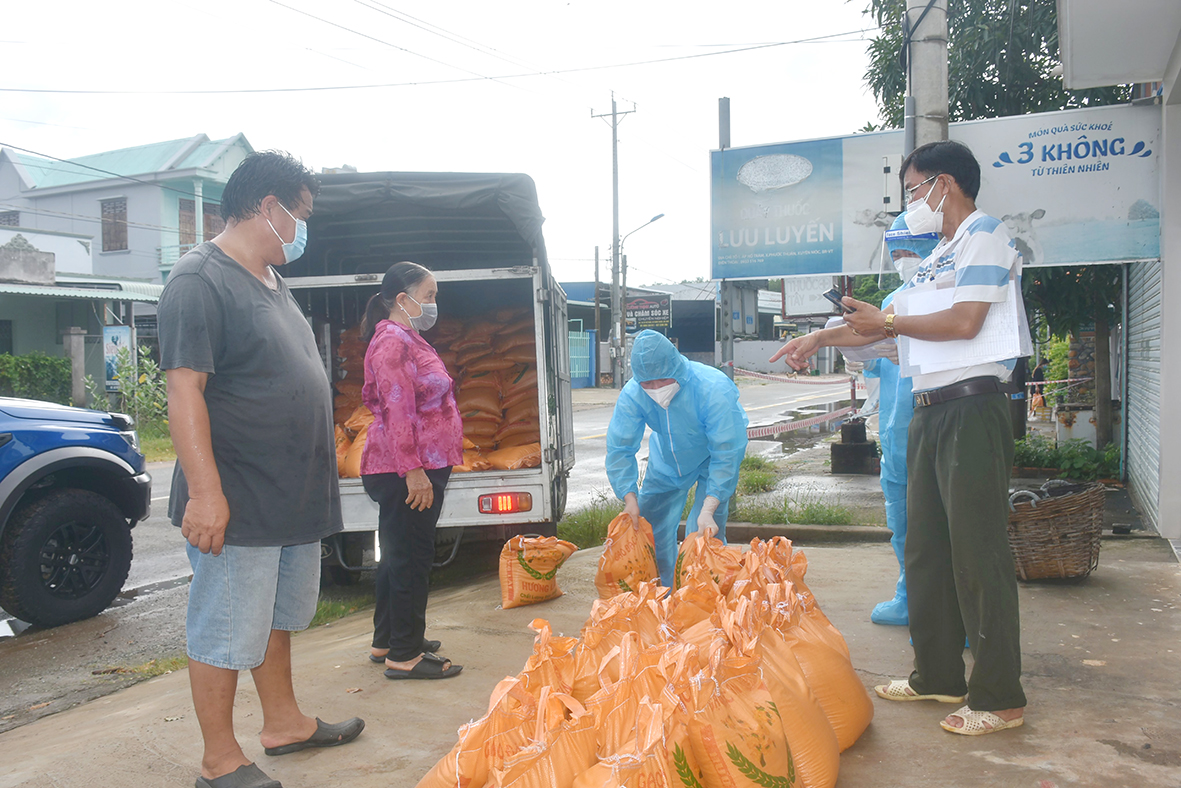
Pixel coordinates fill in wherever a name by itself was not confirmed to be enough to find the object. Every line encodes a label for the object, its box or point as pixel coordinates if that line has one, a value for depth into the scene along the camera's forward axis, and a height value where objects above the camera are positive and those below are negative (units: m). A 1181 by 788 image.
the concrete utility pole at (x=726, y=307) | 8.20 +0.64
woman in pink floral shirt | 3.51 -0.41
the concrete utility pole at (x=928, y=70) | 5.07 +1.79
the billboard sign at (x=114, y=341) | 16.05 +0.74
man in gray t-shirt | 2.38 -0.24
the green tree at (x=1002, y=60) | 8.01 +2.96
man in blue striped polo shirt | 2.65 -0.26
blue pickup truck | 4.73 -0.75
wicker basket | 4.26 -0.86
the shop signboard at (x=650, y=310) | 36.66 +2.70
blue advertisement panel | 7.06 +1.37
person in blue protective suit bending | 4.23 -0.36
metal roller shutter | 5.97 -0.19
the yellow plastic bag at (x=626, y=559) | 4.21 -0.94
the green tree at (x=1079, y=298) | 8.34 +0.67
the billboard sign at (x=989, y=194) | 5.85 +1.33
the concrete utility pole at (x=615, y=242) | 28.56 +4.36
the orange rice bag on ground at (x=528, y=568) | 4.52 -1.04
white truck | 5.02 +0.64
